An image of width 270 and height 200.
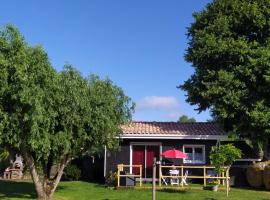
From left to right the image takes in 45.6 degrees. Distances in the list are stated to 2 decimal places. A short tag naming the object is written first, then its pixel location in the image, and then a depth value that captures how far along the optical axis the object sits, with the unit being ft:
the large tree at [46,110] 42.28
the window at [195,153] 66.01
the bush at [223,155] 49.80
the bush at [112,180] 58.84
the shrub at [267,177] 56.70
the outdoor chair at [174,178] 60.25
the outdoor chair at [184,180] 58.27
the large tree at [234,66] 61.58
